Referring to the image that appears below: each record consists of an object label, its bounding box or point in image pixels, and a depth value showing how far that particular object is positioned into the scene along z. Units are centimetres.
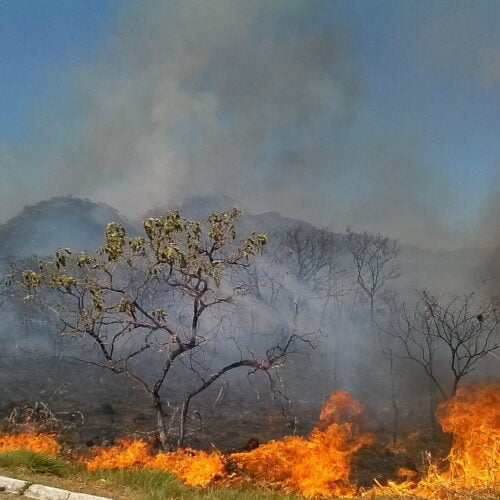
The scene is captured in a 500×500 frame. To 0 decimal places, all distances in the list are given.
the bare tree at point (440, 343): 2649
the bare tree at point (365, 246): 3102
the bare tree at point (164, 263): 1105
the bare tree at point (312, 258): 3428
